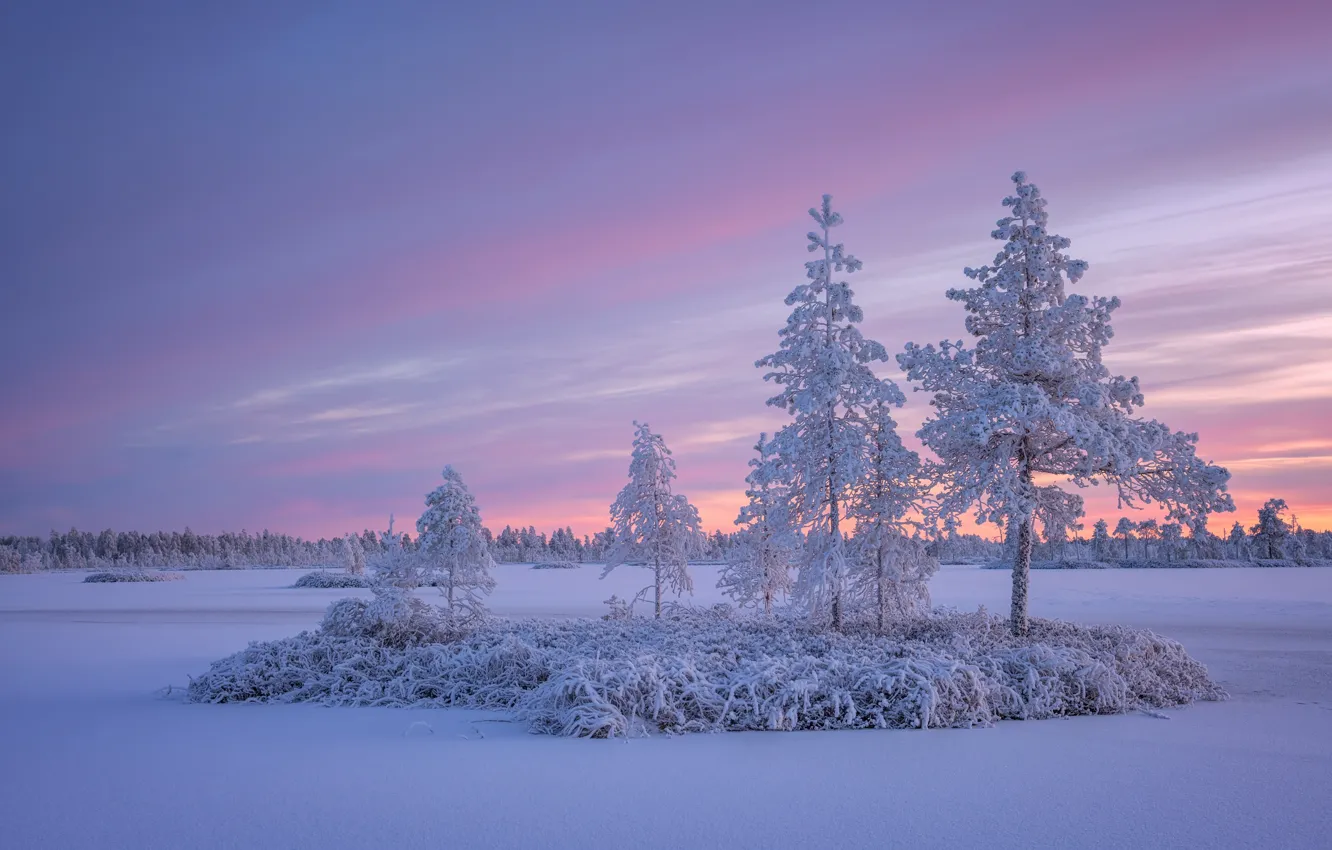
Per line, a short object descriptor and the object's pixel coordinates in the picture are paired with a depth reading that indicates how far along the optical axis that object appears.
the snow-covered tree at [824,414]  18.61
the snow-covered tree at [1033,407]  17.42
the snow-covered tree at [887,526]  18.89
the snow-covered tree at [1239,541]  102.29
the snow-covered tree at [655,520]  26.64
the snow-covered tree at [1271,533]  85.81
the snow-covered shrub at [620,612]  23.33
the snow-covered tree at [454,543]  19.94
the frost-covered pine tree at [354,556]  63.84
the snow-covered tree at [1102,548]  114.41
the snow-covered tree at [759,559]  20.78
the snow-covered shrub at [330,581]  52.50
